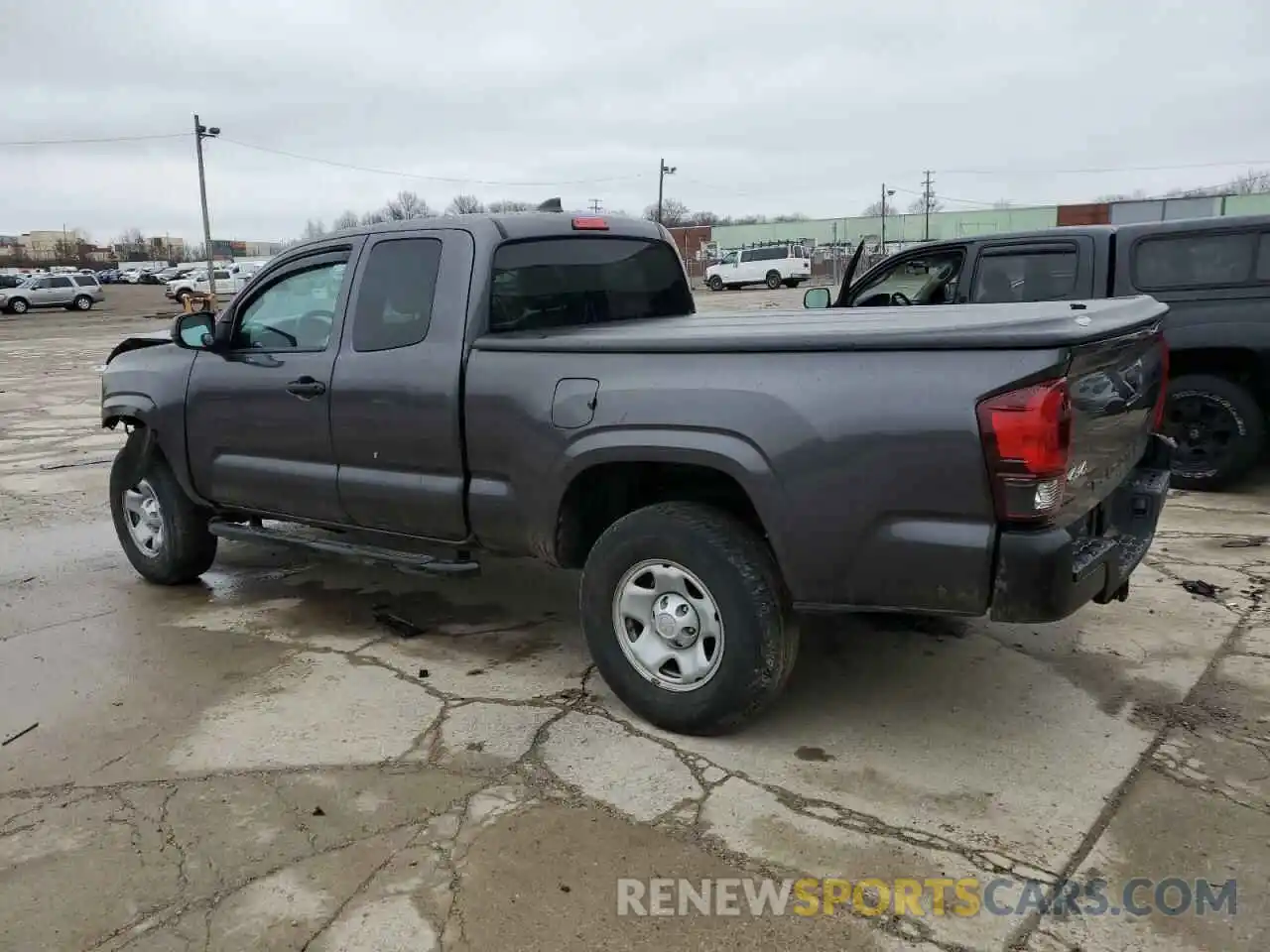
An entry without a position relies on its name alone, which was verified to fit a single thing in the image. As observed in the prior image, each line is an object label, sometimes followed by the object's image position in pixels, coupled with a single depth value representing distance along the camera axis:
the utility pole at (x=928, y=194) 79.47
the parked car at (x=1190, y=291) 6.38
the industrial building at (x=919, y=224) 43.44
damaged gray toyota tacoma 2.88
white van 43.50
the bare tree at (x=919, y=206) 97.19
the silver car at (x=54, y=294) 41.53
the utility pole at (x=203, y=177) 42.06
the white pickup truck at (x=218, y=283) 47.19
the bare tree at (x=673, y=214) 81.87
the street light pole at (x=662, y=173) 62.31
